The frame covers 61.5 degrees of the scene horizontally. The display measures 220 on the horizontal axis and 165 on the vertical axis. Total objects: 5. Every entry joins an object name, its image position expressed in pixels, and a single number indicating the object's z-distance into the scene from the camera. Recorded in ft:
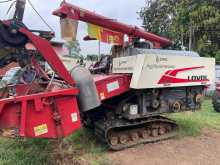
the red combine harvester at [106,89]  8.44
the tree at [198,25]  36.36
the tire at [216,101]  19.32
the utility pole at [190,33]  37.36
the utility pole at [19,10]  8.66
